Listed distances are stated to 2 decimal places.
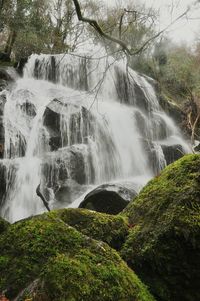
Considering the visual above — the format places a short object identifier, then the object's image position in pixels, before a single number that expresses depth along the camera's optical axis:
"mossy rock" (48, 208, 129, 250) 3.73
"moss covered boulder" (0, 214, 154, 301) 2.56
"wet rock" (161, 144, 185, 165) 15.73
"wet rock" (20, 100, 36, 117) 14.61
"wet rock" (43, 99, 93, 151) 13.81
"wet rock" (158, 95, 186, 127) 20.50
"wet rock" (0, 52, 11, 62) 21.54
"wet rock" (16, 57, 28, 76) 19.18
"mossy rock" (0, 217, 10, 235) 3.86
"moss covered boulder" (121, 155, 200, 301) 3.27
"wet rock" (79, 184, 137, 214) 8.87
